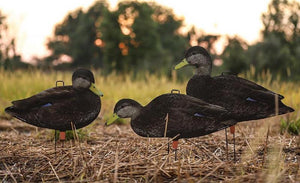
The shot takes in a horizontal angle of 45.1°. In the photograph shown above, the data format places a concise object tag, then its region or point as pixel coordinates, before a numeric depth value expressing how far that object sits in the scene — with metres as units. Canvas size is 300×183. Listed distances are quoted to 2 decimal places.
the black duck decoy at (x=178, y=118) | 2.89
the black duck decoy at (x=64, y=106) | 3.19
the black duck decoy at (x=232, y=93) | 3.31
